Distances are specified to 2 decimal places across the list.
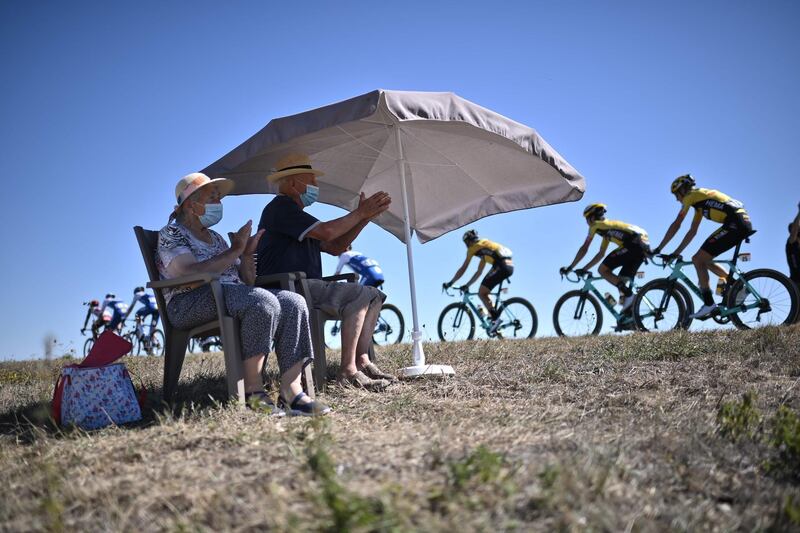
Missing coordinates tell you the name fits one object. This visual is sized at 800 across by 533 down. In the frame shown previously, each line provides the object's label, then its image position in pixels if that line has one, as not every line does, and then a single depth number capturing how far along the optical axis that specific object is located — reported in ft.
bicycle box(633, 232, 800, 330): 25.51
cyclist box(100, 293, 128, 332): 55.72
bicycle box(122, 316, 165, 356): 51.21
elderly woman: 12.76
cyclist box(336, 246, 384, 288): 37.36
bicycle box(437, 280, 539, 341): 38.90
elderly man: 15.25
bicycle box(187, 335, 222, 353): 48.01
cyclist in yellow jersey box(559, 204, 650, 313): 33.73
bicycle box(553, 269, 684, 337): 33.81
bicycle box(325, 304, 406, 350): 40.65
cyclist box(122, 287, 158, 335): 51.70
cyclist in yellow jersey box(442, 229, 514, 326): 40.60
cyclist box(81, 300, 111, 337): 56.49
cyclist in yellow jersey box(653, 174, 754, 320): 27.37
